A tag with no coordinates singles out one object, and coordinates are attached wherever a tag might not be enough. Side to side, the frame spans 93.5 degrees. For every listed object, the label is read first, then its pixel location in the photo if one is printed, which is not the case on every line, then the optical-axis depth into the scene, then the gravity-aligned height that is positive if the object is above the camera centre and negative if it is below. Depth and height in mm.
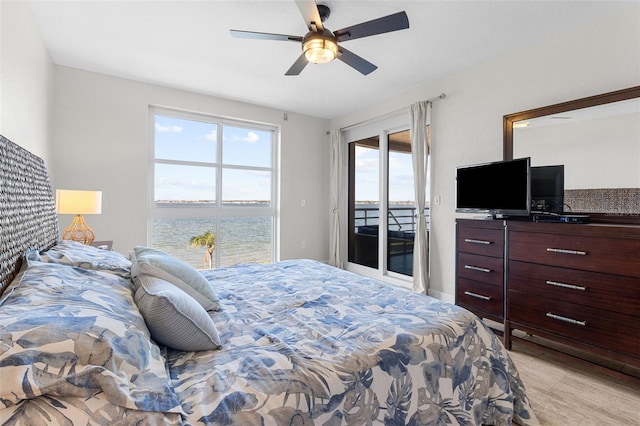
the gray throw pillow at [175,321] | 1083 -405
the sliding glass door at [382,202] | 4227 +125
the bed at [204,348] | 714 -506
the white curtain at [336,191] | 4980 +324
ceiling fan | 1894 +1212
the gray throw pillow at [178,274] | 1354 -313
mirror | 2232 +503
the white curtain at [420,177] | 3634 +416
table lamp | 2562 +41
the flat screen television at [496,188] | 2445 +206
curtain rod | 3467 +1333
